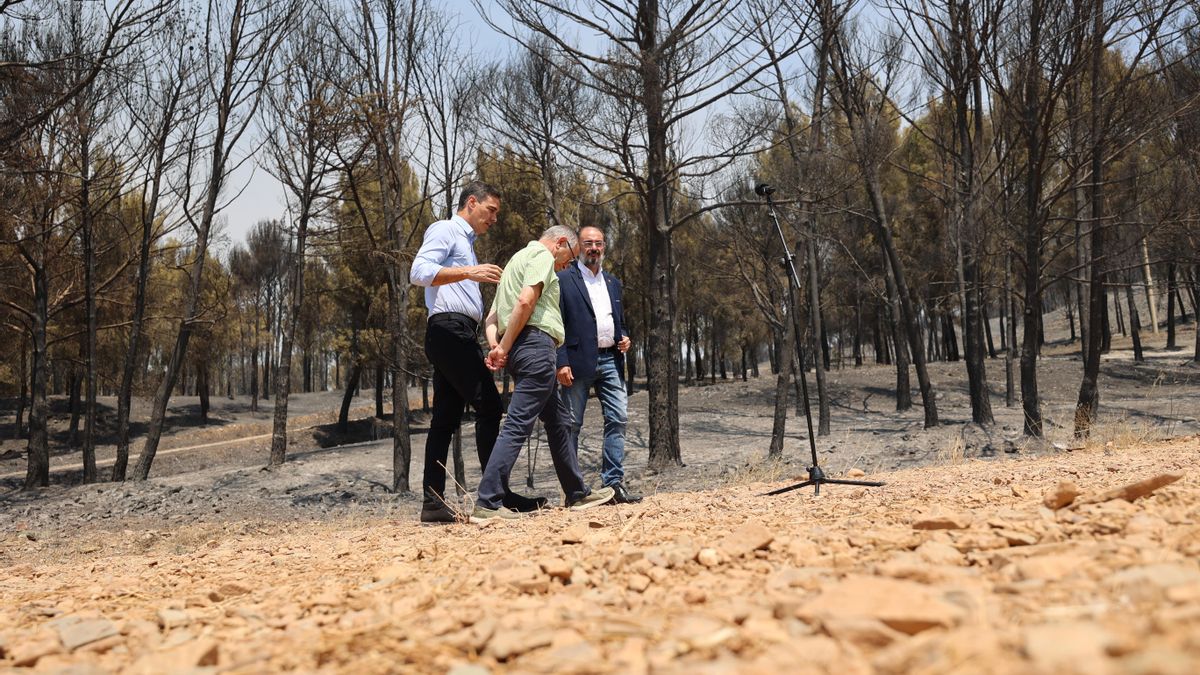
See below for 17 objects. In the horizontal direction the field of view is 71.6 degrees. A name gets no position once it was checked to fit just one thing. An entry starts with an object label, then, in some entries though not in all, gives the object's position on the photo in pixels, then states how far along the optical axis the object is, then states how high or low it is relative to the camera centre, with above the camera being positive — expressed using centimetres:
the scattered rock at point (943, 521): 258 -51
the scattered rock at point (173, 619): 227 -64
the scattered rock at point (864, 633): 145 -48
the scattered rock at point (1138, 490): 280 -47
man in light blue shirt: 446 +23
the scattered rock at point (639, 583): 222 -58
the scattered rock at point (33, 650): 203 -64
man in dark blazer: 521 +16
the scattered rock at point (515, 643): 168 -55
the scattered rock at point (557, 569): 240 -57
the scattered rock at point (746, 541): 247 -54
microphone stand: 462 -34
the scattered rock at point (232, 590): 276 -69
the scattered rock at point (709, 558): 239 -55
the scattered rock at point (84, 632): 212 -63
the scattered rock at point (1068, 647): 115 -43
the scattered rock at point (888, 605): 149 -47
